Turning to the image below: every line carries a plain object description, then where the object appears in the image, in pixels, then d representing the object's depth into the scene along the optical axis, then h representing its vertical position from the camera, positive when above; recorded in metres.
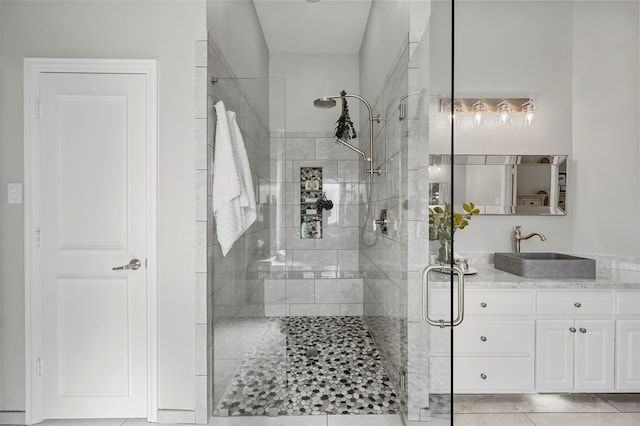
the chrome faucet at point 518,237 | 2.64 -0.20
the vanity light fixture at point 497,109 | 2.67 +0.79
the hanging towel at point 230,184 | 2.03 +0.15
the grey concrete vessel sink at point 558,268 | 2.19 -0.37
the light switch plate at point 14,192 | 2.01 +0.09
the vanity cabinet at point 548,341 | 2.09 -0.80
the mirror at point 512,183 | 2.64 +0.21
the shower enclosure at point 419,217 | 1.22 -0.04
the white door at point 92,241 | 2.01 -0.19
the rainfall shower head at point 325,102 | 3.14 +1.02
